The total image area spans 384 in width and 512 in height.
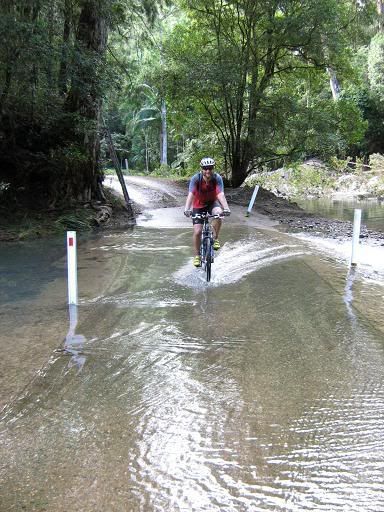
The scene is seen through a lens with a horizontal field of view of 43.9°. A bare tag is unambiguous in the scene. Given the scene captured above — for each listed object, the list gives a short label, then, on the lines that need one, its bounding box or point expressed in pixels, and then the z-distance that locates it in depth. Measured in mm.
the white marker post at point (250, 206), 18625
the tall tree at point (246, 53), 19375
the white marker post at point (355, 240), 10180
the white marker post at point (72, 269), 7100
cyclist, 8852
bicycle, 8688
